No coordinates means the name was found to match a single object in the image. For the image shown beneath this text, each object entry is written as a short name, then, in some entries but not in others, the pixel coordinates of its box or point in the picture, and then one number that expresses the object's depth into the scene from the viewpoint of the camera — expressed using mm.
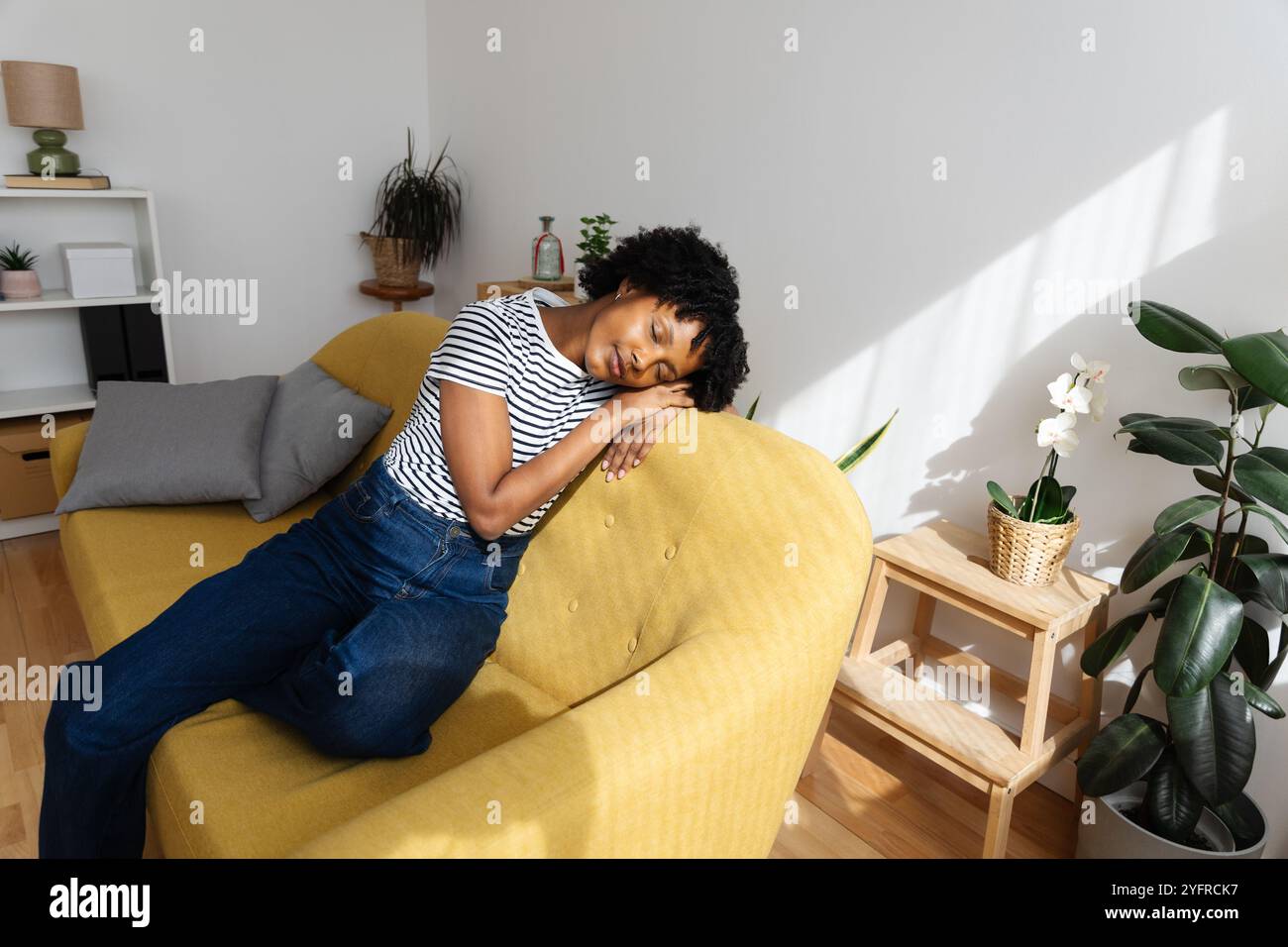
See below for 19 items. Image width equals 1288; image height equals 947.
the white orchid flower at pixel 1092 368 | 1653
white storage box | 3006
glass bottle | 2961
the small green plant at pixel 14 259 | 3016
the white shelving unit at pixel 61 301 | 2969
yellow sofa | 1049
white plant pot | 1597
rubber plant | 1434
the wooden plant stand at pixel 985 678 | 1668
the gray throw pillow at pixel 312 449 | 2244
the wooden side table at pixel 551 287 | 2887
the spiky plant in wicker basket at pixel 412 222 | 3688
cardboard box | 2990
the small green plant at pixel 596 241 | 2623
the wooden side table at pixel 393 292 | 3803
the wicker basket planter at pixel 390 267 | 3742
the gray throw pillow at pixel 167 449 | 2219
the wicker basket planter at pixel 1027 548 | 1703
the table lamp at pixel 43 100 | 2816
